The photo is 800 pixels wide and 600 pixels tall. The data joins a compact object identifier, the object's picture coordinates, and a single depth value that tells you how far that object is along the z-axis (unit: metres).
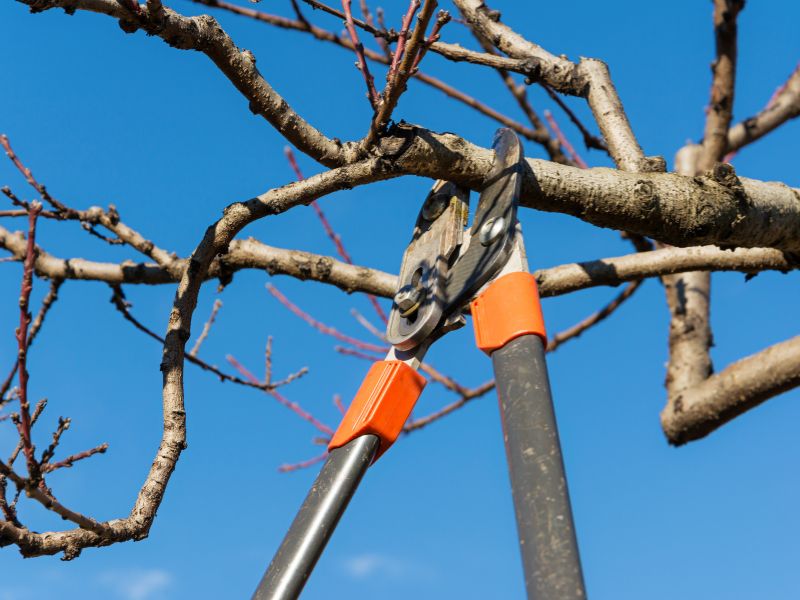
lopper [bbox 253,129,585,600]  1.42
